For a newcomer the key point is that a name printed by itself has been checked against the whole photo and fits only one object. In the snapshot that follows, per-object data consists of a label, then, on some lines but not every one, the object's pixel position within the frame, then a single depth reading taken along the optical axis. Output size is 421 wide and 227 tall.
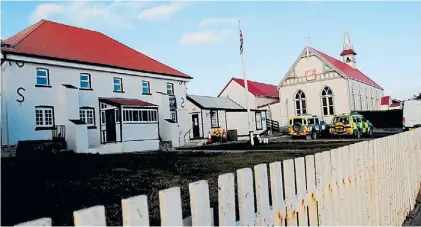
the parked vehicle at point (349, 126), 27.20
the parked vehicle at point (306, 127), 29.03
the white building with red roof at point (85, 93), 20.09
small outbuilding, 35.50
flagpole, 23.95
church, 43.31
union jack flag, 24.64
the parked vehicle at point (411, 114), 24.03
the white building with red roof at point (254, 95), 48.22
